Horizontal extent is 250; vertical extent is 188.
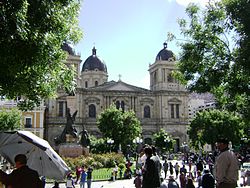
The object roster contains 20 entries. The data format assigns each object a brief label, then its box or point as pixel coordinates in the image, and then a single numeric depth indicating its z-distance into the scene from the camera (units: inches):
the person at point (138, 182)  384.9
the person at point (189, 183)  338.6
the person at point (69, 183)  448.9
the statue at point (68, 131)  841.4
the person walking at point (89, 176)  533.1
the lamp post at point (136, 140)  1312.4
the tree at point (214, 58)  350.7
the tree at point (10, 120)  1098.1
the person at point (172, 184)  282.0
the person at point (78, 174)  625.2
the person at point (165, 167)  703.5
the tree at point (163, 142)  1555.3
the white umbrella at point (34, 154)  215.7
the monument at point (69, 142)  825.5
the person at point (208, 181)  311.7
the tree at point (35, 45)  226.4
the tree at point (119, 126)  1332.1
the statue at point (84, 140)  935.8
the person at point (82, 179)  539.0
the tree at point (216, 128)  1359.7
